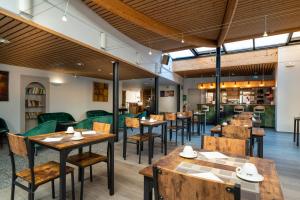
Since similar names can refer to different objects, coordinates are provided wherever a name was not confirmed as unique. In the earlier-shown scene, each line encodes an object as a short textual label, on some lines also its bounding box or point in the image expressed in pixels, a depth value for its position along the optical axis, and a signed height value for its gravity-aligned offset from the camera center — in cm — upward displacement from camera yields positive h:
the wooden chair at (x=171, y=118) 536 -56
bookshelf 650 -12
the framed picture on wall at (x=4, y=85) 564 +44
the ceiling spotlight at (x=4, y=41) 338 +113
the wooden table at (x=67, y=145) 191 -53
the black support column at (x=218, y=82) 635 +61
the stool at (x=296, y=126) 516 -80
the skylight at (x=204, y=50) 866 +246
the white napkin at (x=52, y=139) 217 -50
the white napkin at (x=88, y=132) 262 -50
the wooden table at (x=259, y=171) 100 -52
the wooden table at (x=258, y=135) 298 -60
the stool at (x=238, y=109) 888 -47
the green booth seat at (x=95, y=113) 836 -66
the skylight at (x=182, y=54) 926 +244
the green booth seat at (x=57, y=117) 647 -69
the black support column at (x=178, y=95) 1233 +27
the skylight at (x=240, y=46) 780 +247
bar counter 847 -72
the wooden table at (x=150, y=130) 369 -70
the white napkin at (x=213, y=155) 162 -52
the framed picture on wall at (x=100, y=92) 898 +38
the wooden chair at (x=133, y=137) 385 -82
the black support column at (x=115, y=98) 538 +4
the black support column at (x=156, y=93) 839 +28
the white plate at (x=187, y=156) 158 -50
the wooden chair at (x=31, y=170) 184 -84
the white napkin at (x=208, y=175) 117 -51
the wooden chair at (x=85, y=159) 230 -83
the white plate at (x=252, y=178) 113 -50
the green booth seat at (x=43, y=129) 404 -70
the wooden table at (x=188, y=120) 549 -69
